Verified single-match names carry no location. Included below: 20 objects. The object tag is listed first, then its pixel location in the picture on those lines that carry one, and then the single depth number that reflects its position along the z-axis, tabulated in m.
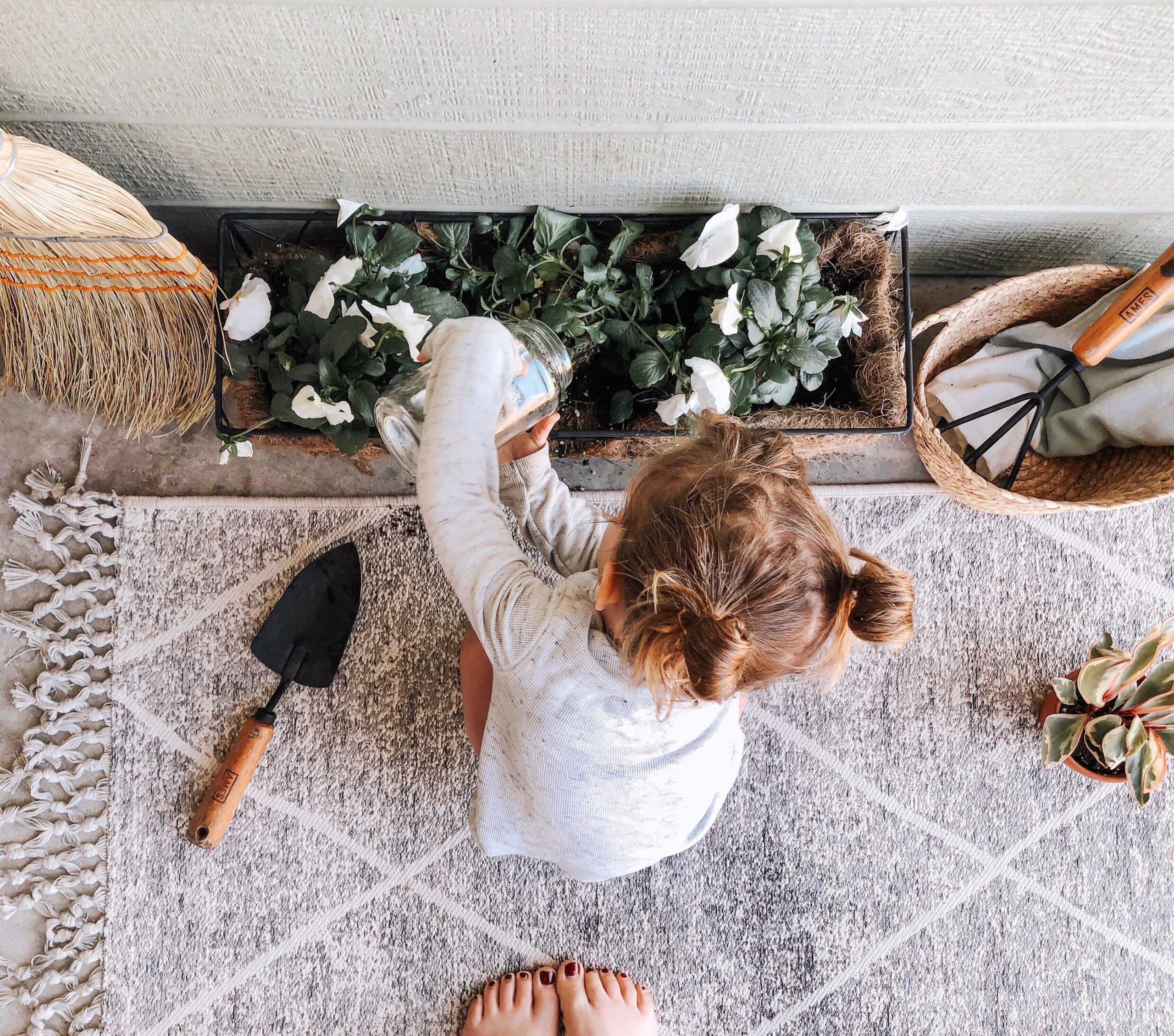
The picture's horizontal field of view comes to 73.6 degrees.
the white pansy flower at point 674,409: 0.91
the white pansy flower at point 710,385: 0.85
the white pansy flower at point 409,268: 0.91
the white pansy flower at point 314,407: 0.87
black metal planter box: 0.97
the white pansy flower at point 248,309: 0.90
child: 0.62
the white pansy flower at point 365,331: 0.88
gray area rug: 1.11
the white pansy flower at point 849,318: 0.93
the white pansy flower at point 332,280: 0.87
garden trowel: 1.08
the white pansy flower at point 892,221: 0.95
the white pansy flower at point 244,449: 1.00
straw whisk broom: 0.76
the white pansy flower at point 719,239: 0.88
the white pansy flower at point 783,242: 0.88
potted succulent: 0.97
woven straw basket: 1.02
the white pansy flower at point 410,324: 0.82
